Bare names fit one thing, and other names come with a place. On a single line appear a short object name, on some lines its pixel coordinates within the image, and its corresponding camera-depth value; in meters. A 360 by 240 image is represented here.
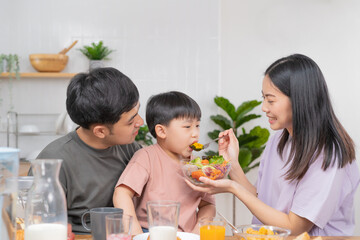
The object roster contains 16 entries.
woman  1.79
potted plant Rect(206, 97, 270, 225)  4.52
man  1.93
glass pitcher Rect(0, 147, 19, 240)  1.03
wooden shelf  4.54
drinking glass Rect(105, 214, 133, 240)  1.17
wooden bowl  4.53
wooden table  1.55
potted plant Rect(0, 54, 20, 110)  4.50
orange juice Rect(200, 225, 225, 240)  1.37
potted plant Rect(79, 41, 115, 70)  4.57
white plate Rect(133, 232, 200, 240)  1.48
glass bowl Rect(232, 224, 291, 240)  1.23
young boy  1.95
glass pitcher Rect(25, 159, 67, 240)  1.11
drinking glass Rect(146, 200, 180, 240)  1.21
